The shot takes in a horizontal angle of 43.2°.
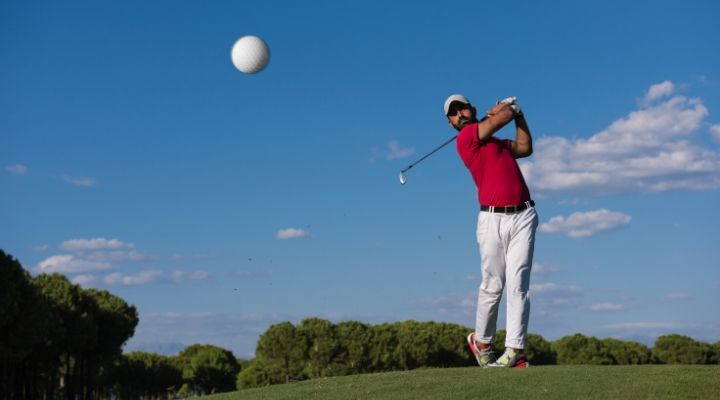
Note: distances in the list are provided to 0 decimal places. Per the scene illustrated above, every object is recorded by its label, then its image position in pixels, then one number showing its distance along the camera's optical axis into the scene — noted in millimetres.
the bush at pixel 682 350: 92375
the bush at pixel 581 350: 91125
